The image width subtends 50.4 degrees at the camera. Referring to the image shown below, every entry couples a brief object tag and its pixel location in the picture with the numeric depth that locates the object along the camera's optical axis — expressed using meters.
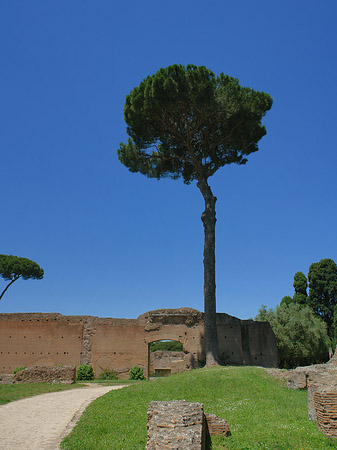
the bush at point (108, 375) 18.05
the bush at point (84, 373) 17.18
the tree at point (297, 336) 25.38
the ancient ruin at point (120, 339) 18.77
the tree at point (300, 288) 33.54
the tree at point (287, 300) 35.34
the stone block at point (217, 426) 5.00
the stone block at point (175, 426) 3.78
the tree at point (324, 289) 32.22
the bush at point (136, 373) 17.53
